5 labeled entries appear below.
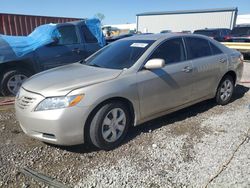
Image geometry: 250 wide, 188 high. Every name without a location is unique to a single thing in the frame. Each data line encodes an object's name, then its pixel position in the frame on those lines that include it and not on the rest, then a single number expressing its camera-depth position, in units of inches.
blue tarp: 178.4
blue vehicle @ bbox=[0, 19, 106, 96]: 178.8
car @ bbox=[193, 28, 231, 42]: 452.2
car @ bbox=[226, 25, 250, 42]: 379.7
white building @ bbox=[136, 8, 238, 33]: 1088.6
